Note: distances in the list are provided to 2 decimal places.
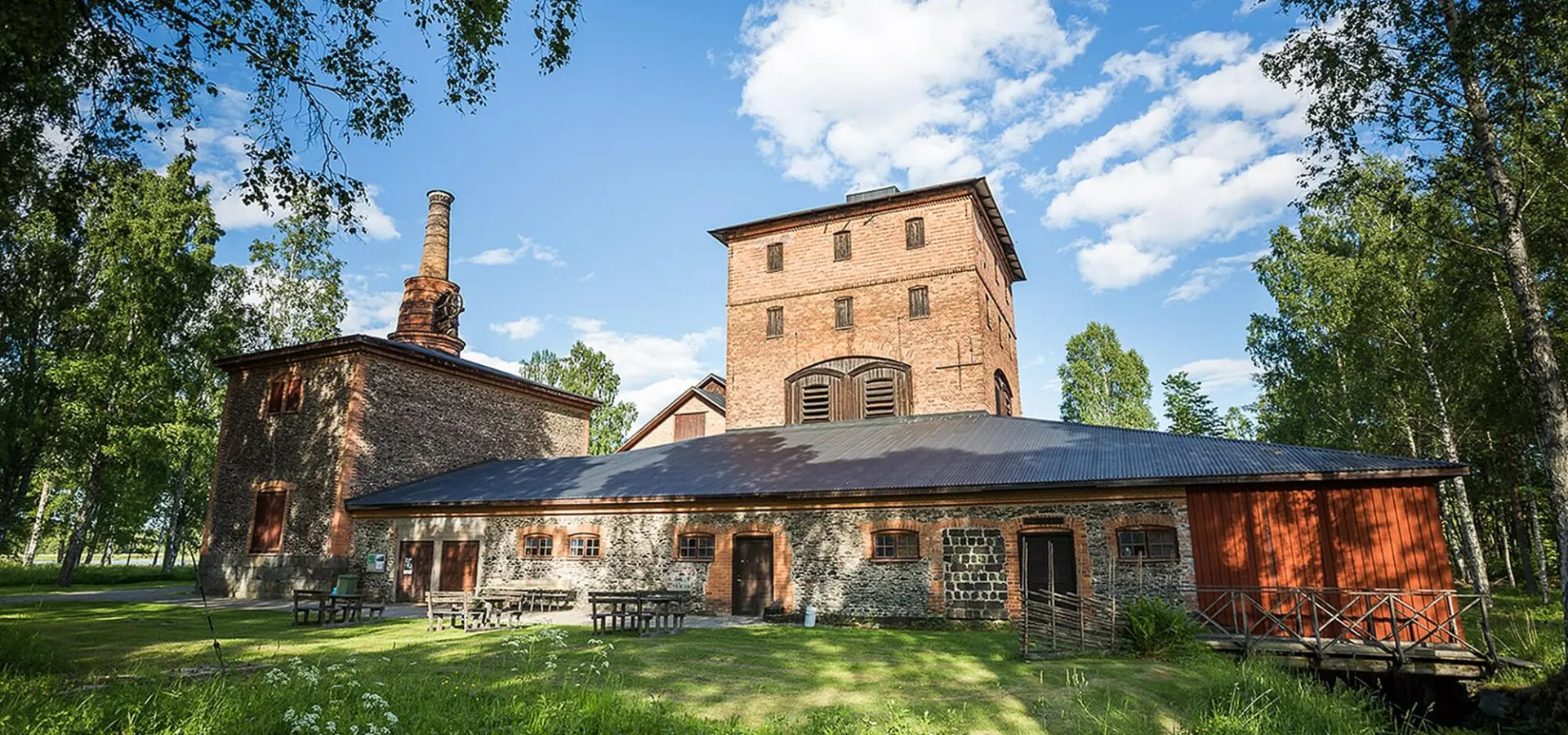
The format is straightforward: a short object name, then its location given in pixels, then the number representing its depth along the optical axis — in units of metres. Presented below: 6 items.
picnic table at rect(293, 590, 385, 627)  15.97
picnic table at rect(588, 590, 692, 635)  14.48
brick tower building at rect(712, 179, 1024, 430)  24.31
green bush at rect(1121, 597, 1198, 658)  11.41
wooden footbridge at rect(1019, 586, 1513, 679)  11.41
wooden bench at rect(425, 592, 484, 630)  15.02
